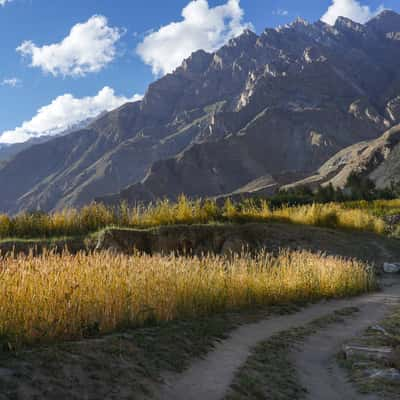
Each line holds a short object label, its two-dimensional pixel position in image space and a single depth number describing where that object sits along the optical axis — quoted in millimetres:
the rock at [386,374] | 5078
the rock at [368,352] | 5867
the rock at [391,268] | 15070
